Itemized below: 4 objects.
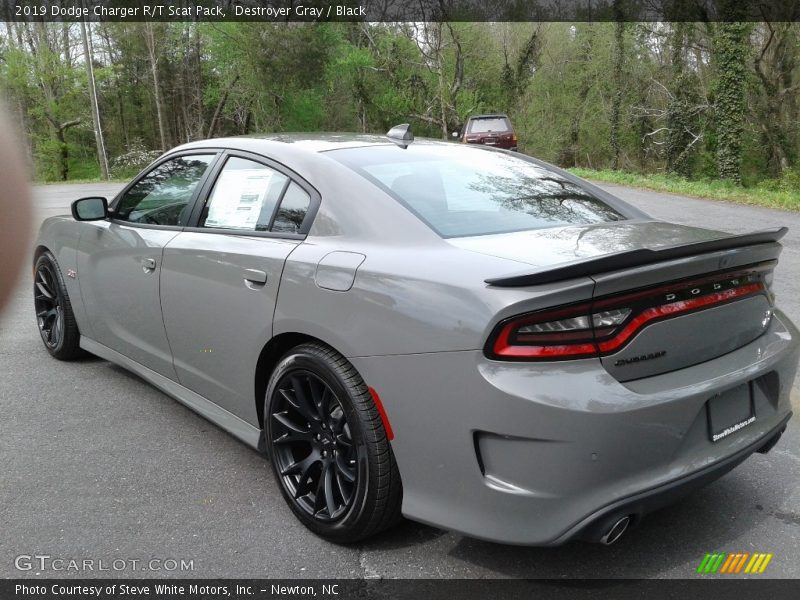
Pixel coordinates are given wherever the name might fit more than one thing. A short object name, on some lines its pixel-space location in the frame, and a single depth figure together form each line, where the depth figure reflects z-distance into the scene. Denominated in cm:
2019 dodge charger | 210
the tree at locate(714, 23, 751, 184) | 2017
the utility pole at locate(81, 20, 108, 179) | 2823
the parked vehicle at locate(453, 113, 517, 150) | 2084
